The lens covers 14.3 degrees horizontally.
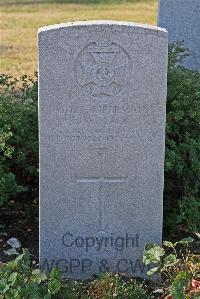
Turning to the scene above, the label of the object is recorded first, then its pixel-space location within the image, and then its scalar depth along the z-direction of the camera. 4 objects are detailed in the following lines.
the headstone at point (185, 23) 8.22
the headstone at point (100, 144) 4.53
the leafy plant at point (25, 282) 4.09
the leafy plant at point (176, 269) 4.11
